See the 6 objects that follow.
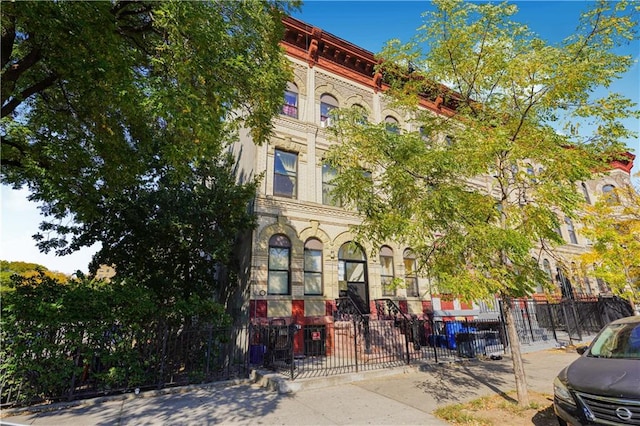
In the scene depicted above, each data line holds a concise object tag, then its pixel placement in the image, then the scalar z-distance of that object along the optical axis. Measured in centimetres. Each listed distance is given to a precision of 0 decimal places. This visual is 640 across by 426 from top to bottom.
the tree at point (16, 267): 3459
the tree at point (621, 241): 970
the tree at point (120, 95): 563
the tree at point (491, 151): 566
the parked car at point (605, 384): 374
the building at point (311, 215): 1236
